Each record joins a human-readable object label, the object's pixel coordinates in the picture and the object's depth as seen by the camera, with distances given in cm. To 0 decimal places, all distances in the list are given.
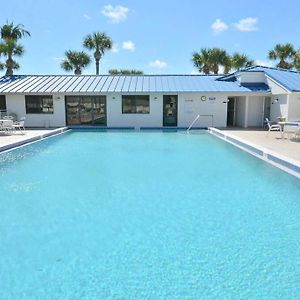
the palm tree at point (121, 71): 4497
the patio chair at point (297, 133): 1447
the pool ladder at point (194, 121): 2312
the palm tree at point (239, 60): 3700
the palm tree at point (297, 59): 2739
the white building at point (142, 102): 2262
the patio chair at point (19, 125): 1816
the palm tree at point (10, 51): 2830
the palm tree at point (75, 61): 3722
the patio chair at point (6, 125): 1742
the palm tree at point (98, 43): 3775
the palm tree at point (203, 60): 3681
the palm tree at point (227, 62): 3638
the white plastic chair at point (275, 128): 1865
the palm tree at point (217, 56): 3612
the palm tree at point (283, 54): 3578
